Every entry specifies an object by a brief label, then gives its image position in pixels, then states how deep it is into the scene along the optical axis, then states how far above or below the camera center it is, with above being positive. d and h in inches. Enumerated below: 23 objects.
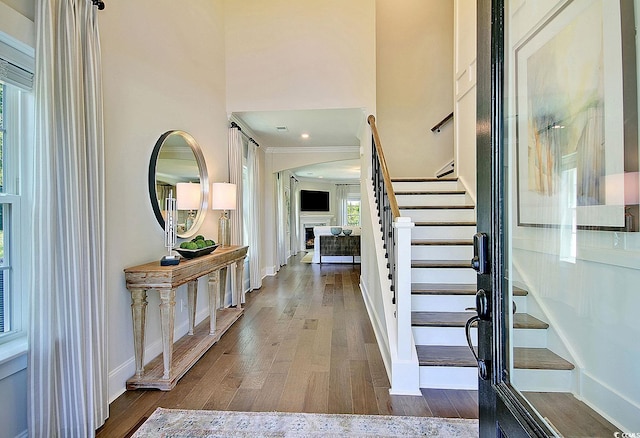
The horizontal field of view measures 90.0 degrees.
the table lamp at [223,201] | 142.9 +8.1
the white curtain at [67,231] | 60.1 -2.0
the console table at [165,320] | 87.7 -28.2
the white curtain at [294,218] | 404.3 +0.2
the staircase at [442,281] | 89.6 -21.8
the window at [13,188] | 62.4 +6.7
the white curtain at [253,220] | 205.9 -0.9
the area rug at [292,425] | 70.7 -47.5
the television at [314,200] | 470.0 +26.5
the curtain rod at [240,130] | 173.0 +51.5
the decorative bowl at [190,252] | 105.7 -11.1
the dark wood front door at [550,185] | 33.1 +3.4
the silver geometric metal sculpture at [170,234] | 93.9 -4.4
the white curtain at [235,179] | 169.5 +21.8
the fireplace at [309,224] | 476.1 -9.5
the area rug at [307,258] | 351.9 -47.3
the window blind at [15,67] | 59.8 +30.0
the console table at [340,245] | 317.7 -28.0
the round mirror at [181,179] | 105.8 +15.2
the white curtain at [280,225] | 293.0 -6.2
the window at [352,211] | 510.3 +10.2
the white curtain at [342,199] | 505.7 +29.4
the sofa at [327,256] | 326.0 -35.5
